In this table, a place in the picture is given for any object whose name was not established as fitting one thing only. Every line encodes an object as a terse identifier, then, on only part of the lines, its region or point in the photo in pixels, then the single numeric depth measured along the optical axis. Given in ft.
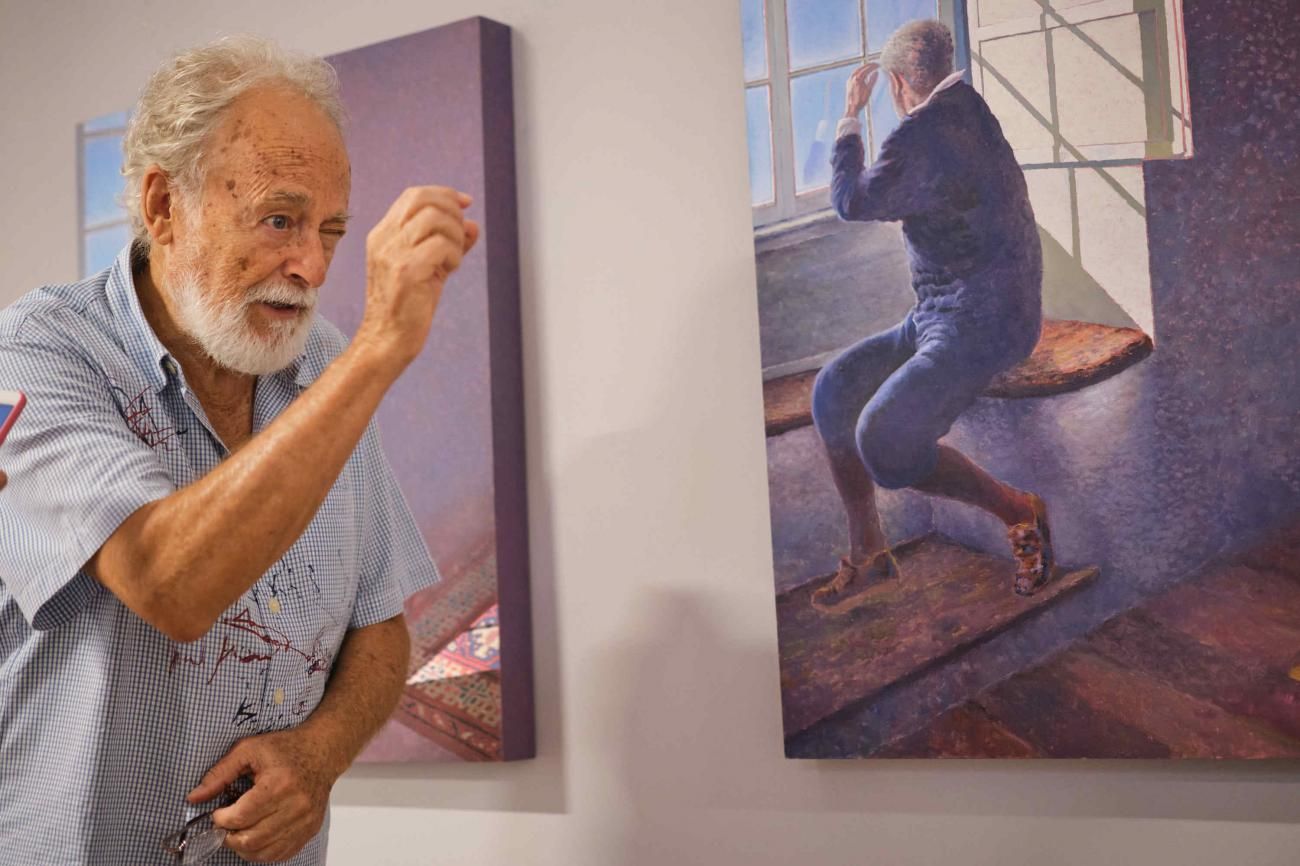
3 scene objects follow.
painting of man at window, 5.04
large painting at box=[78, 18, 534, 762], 6.64
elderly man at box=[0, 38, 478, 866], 3.61
